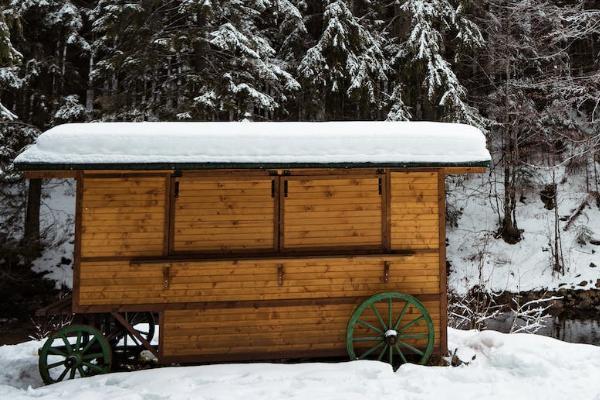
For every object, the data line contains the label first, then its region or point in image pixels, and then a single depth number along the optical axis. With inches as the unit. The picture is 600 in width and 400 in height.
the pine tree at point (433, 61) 643.5
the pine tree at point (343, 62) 639.1
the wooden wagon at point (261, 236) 269.0
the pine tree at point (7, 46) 335.9
